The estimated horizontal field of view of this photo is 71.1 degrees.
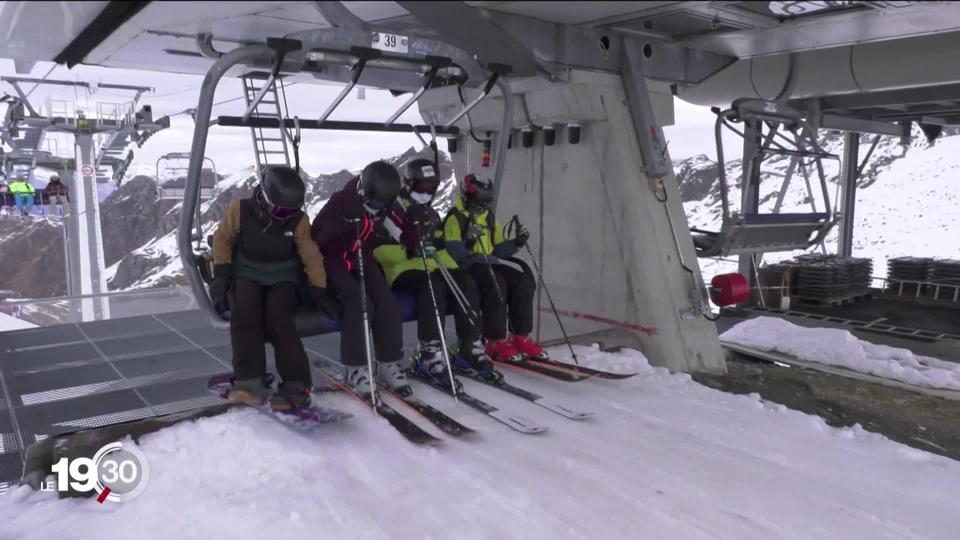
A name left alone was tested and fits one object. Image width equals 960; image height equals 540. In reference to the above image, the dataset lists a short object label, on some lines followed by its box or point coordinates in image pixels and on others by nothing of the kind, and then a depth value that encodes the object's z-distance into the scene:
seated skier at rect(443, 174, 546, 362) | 4.36
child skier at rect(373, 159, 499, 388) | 4.10
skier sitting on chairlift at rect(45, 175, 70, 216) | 12.50
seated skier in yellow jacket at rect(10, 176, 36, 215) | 12.07
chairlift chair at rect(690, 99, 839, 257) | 5.47
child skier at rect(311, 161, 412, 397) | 3.68
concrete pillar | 4.89
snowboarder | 3.42
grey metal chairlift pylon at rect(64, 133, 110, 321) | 12.61
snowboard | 3.33
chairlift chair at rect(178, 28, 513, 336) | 3.28
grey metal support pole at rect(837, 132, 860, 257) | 10.69
